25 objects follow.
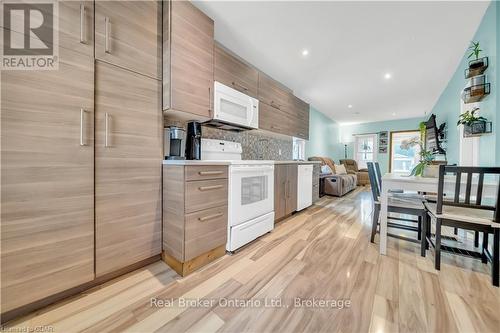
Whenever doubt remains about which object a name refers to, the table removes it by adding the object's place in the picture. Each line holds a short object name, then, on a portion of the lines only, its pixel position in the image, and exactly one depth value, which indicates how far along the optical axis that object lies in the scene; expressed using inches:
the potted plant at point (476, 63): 76.4
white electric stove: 70.8
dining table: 62.5
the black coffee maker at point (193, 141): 74.1
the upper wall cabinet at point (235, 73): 81.8
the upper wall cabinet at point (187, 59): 62.2
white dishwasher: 123.6
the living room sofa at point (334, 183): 186.2
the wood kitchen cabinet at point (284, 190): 100.1
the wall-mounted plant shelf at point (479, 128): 74.3
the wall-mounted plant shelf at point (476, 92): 75.2
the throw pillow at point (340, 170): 223.6
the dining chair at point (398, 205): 72.1
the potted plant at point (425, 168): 79.5
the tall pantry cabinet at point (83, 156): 39.7
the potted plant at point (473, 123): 76.1
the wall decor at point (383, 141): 281.7
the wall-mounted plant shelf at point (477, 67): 75.9
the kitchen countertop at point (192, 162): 56.2
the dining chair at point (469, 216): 52.3
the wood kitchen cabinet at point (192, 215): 56.6
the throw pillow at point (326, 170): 203.5
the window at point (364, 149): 293.2
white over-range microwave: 80.0
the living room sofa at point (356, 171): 263.6
